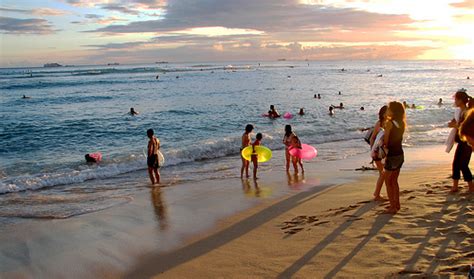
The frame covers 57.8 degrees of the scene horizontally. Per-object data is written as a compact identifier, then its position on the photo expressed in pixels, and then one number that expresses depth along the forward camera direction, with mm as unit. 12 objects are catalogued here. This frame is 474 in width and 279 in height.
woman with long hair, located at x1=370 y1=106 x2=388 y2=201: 8172
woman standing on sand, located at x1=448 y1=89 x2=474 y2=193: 7379
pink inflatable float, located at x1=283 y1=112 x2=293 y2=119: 28362
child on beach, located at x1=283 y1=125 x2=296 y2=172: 12288
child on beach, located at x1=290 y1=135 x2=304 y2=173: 12328
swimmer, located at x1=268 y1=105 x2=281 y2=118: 28750
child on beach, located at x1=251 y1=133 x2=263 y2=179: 12062
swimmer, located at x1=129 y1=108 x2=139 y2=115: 30656
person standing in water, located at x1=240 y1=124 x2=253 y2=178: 12092
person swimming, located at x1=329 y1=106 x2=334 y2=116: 29684
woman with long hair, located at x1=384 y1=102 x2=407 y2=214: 6754
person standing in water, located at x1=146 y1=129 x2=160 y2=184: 12016
